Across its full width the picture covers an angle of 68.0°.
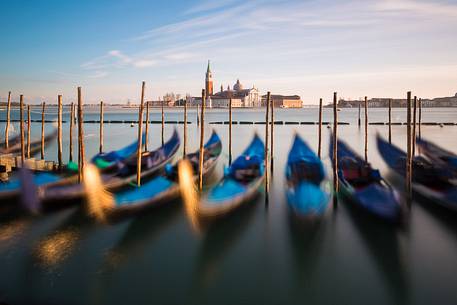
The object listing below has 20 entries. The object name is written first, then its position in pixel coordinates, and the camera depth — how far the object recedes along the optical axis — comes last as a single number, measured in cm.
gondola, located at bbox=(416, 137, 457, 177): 1049
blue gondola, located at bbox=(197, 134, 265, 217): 709
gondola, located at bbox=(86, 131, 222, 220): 675
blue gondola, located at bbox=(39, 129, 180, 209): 796
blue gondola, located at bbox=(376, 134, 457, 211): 762
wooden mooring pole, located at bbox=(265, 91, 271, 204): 888
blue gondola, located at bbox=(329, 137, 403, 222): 643
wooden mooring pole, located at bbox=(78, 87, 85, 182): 950
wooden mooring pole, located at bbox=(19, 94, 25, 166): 1126
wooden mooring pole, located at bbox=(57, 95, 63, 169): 1165
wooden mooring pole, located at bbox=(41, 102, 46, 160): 1441
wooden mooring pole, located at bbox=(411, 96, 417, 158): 1032
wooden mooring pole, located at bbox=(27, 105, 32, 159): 1332
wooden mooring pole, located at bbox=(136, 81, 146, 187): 920
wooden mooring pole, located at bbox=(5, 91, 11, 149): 1409
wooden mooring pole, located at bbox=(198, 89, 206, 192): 912
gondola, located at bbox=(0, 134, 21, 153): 1760
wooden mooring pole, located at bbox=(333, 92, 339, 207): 887
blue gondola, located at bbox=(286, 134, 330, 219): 717
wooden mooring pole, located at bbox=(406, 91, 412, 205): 810
